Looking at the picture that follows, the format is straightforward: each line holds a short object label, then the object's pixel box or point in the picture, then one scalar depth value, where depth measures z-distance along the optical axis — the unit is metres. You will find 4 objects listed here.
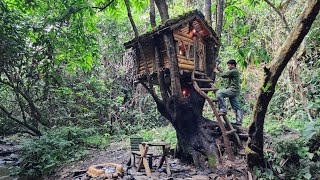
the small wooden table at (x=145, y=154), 7.01
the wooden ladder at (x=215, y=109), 7.21
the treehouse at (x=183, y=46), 7.55
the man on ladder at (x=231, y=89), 7.61
